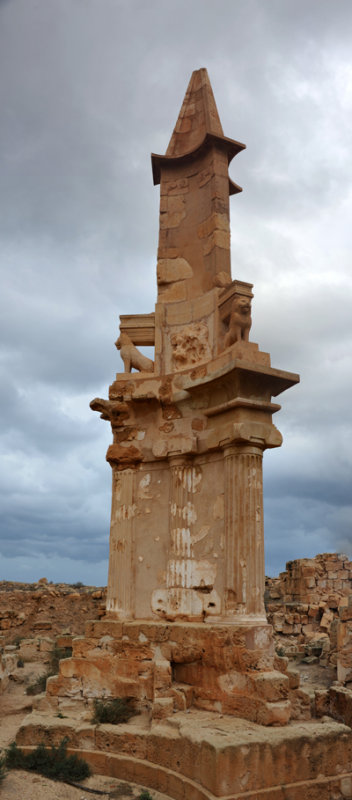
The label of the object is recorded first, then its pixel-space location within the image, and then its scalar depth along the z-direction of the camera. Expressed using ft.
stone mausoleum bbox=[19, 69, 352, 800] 17.48
